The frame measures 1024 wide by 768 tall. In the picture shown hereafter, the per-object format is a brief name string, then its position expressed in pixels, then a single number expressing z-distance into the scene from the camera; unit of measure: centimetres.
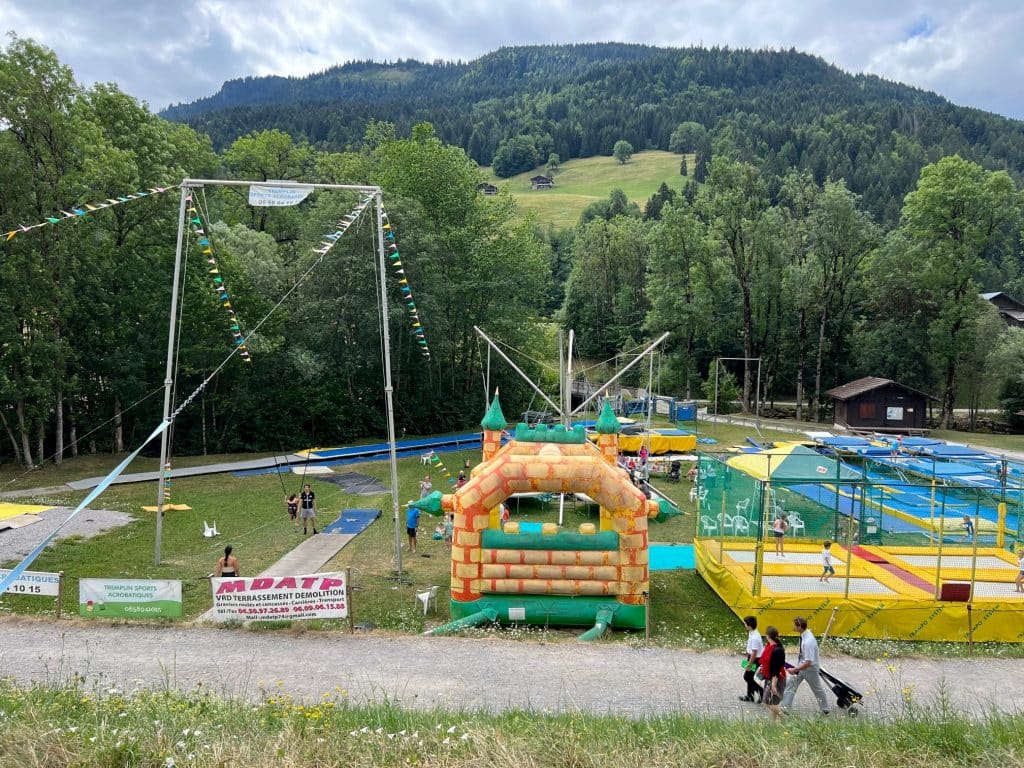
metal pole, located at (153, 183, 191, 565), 1589
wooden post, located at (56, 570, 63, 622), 1311
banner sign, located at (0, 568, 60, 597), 1354
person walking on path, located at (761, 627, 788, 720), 995
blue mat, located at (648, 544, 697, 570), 1802
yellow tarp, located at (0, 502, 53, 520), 1994
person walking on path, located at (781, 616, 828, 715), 982
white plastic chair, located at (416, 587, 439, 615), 1441
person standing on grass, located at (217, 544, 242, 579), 1435
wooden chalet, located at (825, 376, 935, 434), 4247
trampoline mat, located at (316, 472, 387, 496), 2731
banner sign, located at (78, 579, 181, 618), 1303
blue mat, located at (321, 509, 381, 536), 2123
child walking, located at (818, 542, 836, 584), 1467
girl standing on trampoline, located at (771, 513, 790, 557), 1705
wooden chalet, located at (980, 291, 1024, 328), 6012
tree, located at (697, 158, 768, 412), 4819
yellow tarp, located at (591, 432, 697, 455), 3503
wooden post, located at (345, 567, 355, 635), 1252
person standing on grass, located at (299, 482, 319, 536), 2077
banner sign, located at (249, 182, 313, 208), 1502
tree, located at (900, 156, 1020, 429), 4459
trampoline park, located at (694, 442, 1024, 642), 1366
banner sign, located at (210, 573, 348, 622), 1298
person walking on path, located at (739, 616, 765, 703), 1030
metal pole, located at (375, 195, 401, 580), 1569
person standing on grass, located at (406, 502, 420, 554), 1895
